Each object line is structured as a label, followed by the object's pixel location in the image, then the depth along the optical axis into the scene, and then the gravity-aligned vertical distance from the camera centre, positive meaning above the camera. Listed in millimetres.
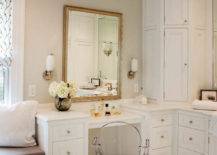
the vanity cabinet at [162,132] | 3354 -641
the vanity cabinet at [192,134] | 3152 -626
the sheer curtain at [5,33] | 3002 +466
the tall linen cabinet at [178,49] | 3555 +368
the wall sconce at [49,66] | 3182 +124
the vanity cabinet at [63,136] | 2684 -557
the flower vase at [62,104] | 3049 -274
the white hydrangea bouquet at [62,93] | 3000 -158
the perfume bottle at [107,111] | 3429 -395
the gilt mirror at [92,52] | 3363 +316
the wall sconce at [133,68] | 3805 +131
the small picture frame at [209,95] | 3557 -207
